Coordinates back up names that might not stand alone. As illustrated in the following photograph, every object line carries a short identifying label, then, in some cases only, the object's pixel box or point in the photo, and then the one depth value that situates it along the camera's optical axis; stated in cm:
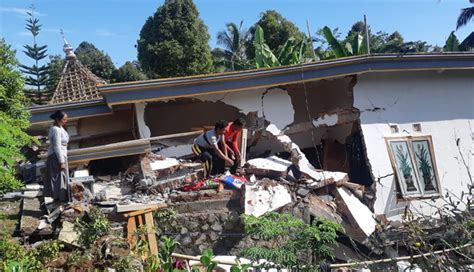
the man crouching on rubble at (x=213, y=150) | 850
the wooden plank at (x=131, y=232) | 593
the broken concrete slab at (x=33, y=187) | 796
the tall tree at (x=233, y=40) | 3069
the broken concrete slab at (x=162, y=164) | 841
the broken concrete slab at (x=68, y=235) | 590
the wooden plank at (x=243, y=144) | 942
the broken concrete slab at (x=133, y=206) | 682
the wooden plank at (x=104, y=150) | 805
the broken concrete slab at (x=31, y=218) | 642
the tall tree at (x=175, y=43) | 2477
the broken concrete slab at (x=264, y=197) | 760
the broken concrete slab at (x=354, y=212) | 843
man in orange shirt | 880
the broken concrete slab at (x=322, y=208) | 798
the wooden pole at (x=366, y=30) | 1334
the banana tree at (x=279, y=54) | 1455
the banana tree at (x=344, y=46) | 1391
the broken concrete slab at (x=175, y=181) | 792
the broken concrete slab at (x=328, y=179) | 859
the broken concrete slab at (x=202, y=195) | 769
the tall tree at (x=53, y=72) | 2612
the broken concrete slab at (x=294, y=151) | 895
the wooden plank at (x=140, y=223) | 626
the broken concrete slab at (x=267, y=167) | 867
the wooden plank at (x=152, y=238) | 637
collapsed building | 817
